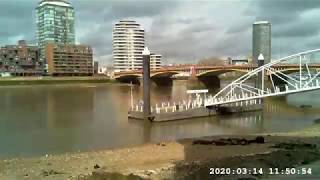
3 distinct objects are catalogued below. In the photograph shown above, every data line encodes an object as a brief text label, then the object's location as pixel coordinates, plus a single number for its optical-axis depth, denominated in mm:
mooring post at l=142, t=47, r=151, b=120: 28802
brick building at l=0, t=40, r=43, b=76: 106983
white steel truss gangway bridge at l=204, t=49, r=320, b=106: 30130
